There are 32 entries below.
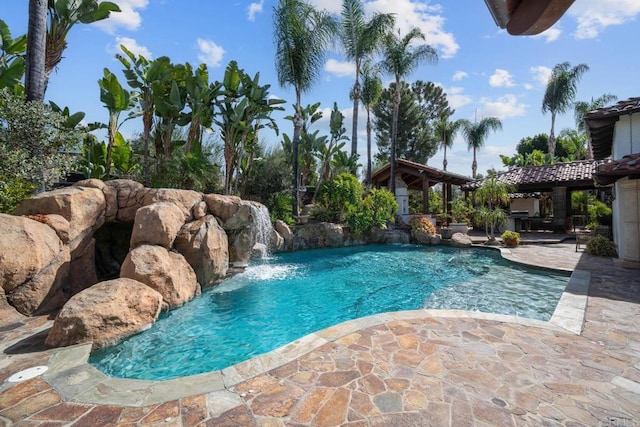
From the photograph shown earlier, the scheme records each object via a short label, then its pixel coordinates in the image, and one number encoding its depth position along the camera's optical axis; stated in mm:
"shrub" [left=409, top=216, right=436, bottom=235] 19252
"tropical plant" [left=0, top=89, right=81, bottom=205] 7027
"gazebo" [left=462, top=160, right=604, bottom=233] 18167
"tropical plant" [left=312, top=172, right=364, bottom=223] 19438
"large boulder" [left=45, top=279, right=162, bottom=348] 4742
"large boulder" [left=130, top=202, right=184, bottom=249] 7402
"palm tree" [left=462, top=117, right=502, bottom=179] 33656
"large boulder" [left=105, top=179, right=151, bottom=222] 8984
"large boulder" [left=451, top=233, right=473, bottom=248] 16719
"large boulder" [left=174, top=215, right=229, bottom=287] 8410
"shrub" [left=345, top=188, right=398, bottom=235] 18984
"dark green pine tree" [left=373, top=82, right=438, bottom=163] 35344
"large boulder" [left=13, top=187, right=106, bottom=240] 7031
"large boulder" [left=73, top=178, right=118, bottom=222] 8461
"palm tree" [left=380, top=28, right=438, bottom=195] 22634
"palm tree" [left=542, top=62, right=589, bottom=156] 27828
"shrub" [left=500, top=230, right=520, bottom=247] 14805
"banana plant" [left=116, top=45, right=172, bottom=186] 14148
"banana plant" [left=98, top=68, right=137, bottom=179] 12702
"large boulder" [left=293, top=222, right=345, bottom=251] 17641
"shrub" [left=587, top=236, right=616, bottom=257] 11086
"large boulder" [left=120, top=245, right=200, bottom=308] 6465
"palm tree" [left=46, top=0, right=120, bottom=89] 10695
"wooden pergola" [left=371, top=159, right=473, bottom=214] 22266
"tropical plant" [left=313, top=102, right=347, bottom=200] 22328
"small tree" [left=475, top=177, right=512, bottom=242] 15656
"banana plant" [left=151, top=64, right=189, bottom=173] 14734
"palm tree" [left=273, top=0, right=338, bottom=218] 18625
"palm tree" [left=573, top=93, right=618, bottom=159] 28969
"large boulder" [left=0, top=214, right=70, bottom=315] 5586
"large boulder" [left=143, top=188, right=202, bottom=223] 8945
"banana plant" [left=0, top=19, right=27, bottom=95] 10414
